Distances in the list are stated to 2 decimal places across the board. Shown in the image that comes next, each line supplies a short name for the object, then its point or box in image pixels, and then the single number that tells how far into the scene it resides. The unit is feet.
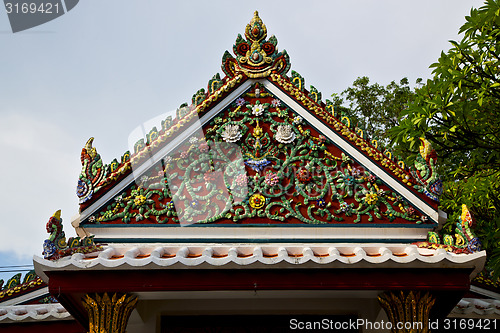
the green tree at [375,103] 56.49
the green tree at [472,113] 24.58
